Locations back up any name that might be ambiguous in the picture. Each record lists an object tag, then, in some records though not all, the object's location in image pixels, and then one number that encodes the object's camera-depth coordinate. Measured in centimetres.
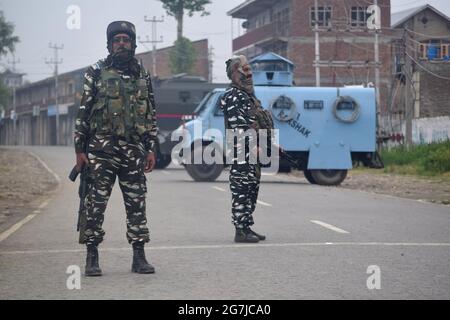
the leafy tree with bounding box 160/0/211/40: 6303
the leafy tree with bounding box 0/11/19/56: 7575
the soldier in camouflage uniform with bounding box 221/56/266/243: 983
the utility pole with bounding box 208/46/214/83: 8344
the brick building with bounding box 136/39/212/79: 8425
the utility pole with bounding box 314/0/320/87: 4041
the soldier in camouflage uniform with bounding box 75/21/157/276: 734
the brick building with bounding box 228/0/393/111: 5659
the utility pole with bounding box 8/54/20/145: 11308
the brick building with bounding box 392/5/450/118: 3688
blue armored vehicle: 2286
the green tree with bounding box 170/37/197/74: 6706
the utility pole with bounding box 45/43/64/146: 8959
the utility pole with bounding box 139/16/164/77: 6741
